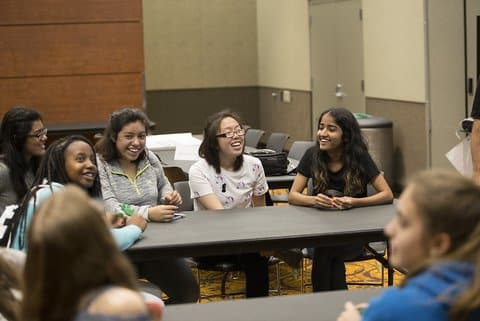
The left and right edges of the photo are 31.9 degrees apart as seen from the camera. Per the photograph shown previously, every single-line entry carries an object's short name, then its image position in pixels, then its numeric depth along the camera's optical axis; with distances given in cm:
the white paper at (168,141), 762
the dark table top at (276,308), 274
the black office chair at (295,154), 662
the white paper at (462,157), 550
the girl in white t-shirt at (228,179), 472
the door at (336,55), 1045
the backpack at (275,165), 609
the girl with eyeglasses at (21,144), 454
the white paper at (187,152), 696
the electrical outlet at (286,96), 1276
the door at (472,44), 812
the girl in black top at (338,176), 462
